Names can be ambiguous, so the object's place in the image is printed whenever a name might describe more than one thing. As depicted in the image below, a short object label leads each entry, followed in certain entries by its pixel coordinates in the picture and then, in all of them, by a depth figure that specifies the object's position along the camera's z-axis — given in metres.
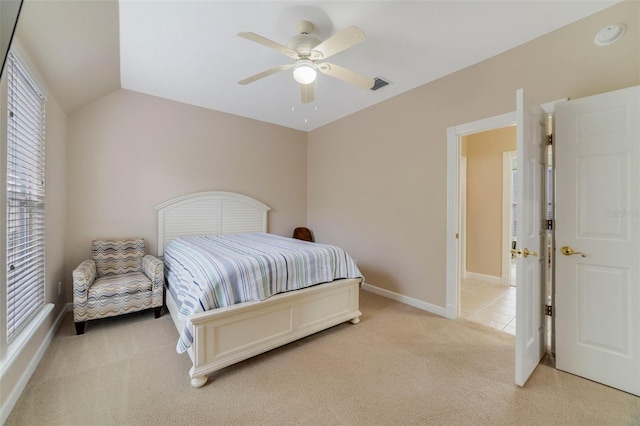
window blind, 1.79
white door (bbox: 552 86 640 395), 1.76
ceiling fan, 1.87
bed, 1.90
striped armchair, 2.52
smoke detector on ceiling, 1.93
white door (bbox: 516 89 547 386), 1.82
